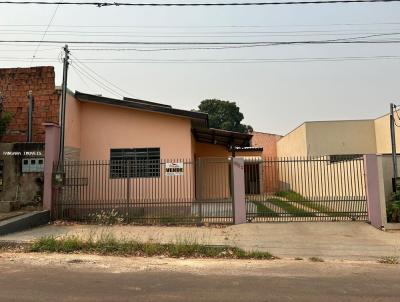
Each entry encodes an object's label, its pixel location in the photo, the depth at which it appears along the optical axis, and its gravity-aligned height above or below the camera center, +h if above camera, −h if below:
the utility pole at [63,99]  14.86 +3.54
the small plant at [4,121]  15.10 +2.79
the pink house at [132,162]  14.53 +1.28
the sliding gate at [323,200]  13.92 -0.21
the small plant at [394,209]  12.96 -0.50
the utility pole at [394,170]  13.51 +0.71
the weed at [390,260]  8.95 -1.42
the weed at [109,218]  13.95 -0.66
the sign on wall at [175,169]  15.18 +0.98
